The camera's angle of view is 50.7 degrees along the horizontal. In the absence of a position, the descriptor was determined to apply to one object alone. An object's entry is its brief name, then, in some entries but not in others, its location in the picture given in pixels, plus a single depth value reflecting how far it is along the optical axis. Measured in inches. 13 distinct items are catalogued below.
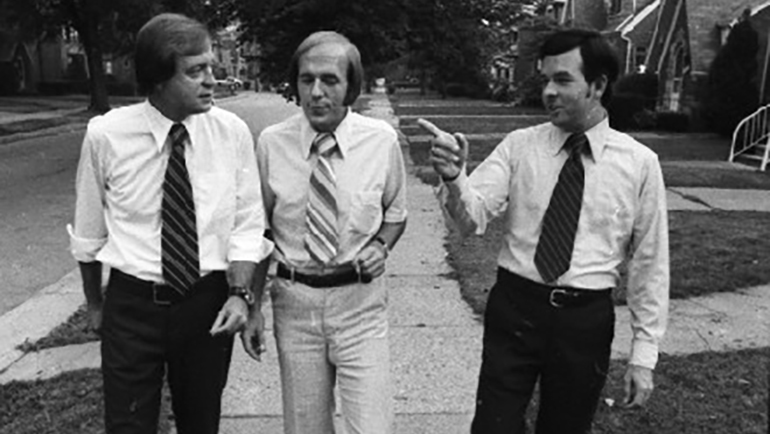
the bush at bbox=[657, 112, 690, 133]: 1020.7
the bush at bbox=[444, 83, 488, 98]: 2148.1
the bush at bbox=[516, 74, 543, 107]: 1544.0
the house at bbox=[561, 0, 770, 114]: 992.0
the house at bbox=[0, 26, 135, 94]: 1599.4
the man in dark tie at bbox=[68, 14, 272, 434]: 98.8
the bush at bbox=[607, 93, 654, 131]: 1055.6
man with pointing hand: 104.5
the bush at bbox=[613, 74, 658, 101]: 1096.2
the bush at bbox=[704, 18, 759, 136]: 880.3
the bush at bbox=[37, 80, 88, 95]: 1764.3
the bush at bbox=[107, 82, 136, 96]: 1907.0
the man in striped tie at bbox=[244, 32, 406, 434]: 104.2
